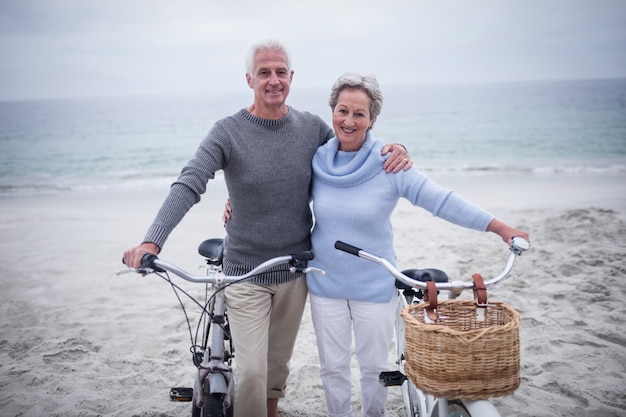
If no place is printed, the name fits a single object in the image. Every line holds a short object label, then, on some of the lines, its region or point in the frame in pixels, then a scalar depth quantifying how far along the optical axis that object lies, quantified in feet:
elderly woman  8.99
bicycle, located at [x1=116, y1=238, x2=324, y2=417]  6.90
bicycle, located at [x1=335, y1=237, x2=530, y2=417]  6.79
